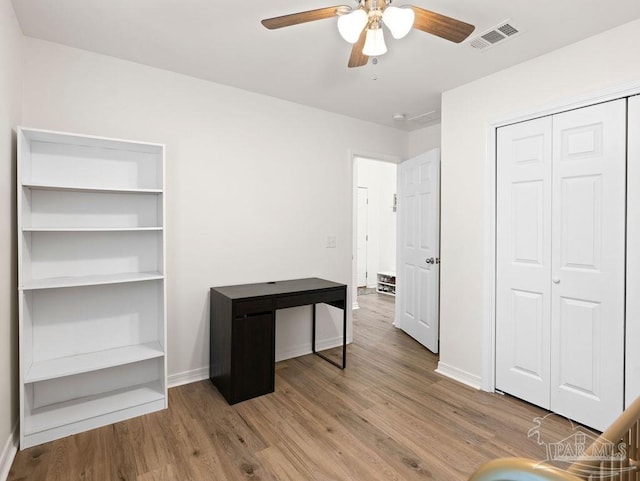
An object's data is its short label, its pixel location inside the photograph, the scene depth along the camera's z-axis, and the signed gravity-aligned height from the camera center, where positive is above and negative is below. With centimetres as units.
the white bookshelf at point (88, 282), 219 -30
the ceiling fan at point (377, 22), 150 +96
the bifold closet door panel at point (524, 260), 249 -18
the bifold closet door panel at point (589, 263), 215 -18
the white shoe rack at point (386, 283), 656 -90
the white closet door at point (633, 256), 207 -12
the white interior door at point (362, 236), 686 -2
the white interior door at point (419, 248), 358 -14
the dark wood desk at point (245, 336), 258 -77
